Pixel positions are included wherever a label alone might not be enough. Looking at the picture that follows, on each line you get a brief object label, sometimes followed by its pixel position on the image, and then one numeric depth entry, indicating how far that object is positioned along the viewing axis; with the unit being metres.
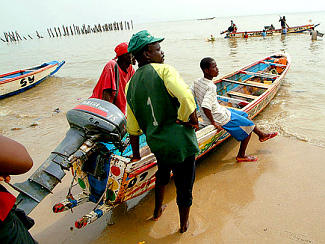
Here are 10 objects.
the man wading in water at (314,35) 16.83
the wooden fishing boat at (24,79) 8.52
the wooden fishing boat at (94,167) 1.92
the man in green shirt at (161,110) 1.64
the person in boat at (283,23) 20.98
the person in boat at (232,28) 23.03
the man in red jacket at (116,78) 2.76
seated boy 2.96
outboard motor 1.85
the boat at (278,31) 20.45
